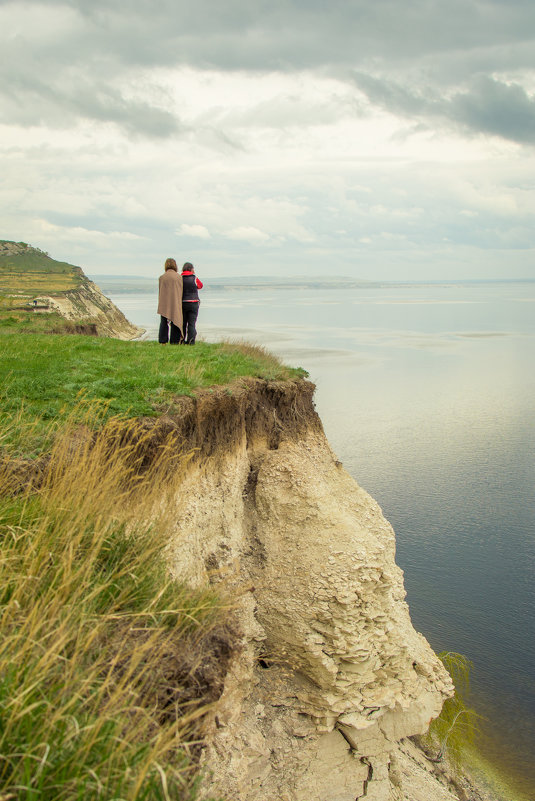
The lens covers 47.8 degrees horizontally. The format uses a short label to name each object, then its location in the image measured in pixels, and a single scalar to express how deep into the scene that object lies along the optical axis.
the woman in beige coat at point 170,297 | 15.81
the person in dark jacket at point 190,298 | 16.03
